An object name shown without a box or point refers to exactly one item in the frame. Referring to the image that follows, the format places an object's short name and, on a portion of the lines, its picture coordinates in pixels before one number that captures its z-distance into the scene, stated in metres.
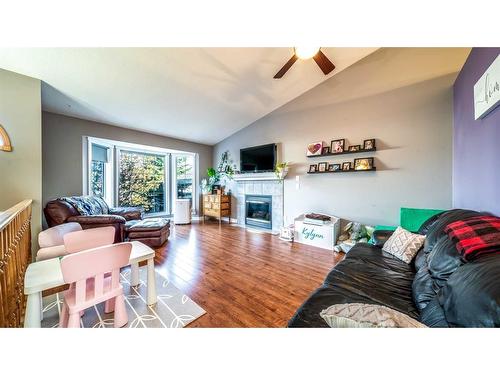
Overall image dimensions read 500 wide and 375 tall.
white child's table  1.11
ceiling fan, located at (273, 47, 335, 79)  2.07
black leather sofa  0.72
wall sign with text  1.42
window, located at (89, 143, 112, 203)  4.13
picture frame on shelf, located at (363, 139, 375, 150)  3.18
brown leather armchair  2.61
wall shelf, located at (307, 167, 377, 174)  3.18
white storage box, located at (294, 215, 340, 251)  3.29
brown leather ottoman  3.23
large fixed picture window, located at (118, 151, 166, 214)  4.80
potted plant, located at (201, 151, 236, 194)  5.56
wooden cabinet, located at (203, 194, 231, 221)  5.27
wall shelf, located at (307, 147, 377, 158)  3.18
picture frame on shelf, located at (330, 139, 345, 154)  3.51
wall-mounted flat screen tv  4.53
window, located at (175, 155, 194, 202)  5.80
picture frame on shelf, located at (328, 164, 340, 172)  3.54
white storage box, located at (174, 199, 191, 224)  5.14
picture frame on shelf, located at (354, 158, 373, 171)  3.20
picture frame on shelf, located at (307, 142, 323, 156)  3.76
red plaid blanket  0.99
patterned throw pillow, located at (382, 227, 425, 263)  1.81
